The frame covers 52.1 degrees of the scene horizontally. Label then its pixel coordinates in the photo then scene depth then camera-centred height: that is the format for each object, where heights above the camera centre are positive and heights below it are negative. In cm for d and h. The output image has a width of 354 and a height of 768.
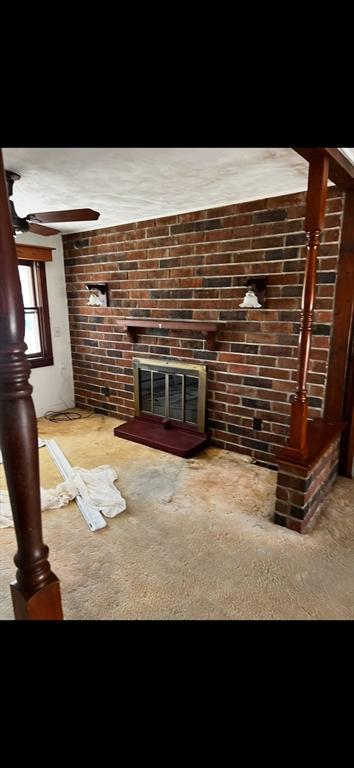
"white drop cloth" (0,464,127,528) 251 -139
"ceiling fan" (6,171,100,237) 217 +54
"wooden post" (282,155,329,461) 183 +2
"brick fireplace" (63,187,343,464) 276 +2
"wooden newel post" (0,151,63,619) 73 -32
